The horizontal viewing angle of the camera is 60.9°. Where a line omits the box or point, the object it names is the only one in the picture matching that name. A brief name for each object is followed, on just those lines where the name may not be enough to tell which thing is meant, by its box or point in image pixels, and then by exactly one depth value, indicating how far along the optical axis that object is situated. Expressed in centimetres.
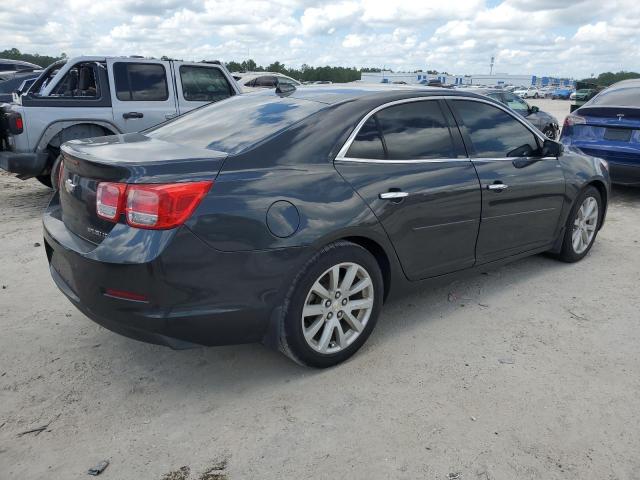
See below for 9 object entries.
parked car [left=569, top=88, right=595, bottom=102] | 4518
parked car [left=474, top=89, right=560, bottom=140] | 1371
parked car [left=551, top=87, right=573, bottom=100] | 7530
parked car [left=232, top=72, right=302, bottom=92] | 2200
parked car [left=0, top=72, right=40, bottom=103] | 1186
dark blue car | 711
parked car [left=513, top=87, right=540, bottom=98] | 7898
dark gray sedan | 259
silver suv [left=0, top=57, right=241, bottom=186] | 670
